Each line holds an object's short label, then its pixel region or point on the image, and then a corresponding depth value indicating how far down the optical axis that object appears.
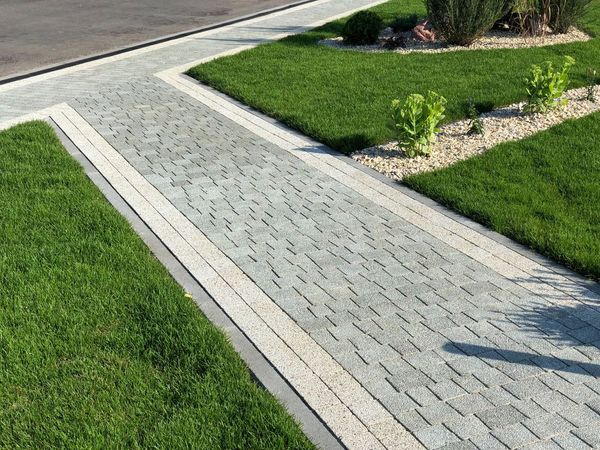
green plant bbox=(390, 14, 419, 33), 16.56
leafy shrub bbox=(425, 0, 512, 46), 14.18
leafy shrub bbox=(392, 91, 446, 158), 8.59
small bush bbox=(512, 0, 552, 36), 15.06
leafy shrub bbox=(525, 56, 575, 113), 9.75
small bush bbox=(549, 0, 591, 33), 14.99
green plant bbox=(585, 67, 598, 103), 10.62
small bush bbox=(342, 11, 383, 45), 15.33
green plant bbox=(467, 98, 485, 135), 9.48
